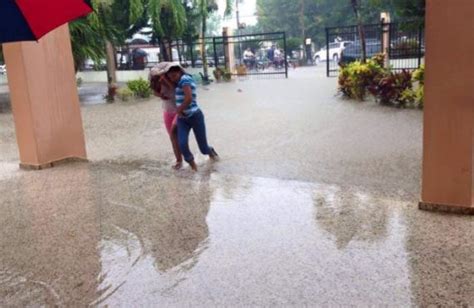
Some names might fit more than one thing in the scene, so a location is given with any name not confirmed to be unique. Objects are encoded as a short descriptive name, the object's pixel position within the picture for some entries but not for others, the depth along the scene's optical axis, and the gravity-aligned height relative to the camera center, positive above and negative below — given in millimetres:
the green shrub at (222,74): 21766 -1244
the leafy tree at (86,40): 16109 +301
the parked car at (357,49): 21912 -666
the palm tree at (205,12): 20453 +1138
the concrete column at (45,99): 6863 -573
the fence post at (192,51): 23070 -326
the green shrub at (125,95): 16500 -1366
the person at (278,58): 30219 -1097
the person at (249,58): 28544 -952
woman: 6512 -788
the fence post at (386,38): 17891 -226
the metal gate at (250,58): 23078 -894
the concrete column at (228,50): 22973 -370
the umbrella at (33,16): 3129 +207
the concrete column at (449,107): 4086 -585
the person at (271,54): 31928 -882
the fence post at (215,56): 22127 -576
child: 6596 -616
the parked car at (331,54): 33781 -1270
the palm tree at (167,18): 18422 +936
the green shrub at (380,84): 11508 -1118
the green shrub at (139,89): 16766 -1227
